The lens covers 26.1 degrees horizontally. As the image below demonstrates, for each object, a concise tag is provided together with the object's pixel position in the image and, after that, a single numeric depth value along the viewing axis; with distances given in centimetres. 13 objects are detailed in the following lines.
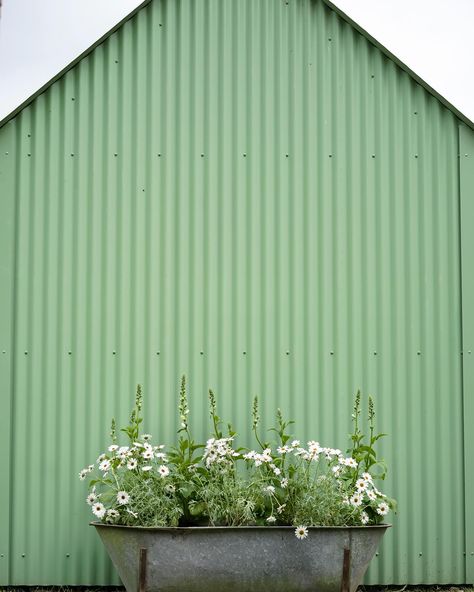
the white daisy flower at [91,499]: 518
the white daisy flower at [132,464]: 506
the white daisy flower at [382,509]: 513
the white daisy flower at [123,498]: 495
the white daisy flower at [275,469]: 512
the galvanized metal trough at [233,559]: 480
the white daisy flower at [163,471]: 505
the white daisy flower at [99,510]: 496
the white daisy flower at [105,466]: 511
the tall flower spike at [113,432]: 530
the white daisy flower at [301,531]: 484
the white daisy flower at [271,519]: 495
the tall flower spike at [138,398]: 531
